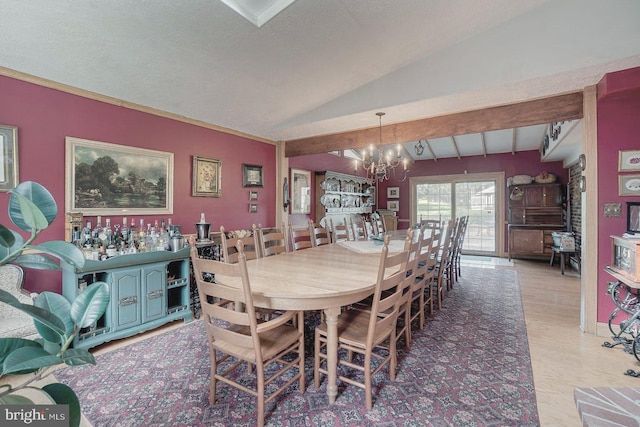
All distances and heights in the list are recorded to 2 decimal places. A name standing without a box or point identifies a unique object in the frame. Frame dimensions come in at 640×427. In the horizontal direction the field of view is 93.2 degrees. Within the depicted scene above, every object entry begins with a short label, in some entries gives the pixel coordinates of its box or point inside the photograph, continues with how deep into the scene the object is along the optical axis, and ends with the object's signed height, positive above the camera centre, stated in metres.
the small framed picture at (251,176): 4.78 +0.60
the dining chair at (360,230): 4.62 -0.30
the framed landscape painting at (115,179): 2.97 +0.37
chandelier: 4.13 +0.74
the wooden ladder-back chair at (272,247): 3.07 -0.37
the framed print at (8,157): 2.54 +0.47
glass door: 7.57 +0.24
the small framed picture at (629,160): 2.83 +0.49
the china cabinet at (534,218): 6.47 -0.12
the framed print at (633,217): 2.76 -0.04
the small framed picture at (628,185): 2.83 +0.26
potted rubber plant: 0.52 -0.19
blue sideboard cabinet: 2.64 -0.75
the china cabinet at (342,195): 6.45 +0.42
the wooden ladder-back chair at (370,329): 1.83 -0.80
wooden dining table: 1.75 -0.46
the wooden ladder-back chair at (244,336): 1.63 -0.78
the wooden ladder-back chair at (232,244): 2.49 -0.31
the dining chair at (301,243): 3.59 -0.38
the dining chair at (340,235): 4.39 -0.33
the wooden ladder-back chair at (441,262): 3.60 -0.60
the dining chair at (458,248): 4.78 -0.58
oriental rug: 1.80 -1.21
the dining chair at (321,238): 3.83 -0.31
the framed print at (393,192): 8.80 +0.60
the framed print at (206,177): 4.05 +0.49
